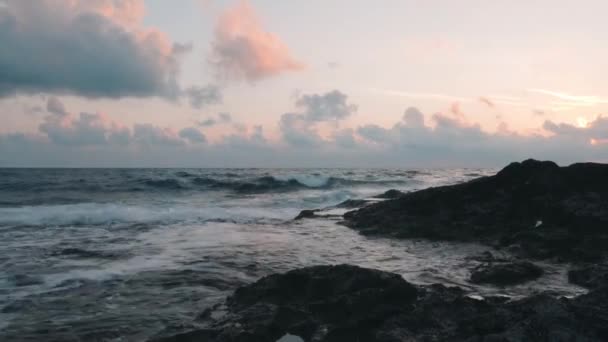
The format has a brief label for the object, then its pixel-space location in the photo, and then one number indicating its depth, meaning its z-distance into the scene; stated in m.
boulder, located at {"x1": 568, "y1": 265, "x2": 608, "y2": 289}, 7.33
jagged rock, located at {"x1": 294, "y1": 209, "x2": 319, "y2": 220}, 18.97
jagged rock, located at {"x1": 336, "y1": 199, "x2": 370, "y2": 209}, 22.29
